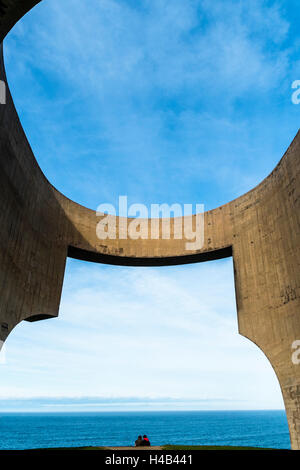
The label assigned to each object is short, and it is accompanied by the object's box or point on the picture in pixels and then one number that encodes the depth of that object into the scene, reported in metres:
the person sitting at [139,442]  11.86
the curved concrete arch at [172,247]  11.50
